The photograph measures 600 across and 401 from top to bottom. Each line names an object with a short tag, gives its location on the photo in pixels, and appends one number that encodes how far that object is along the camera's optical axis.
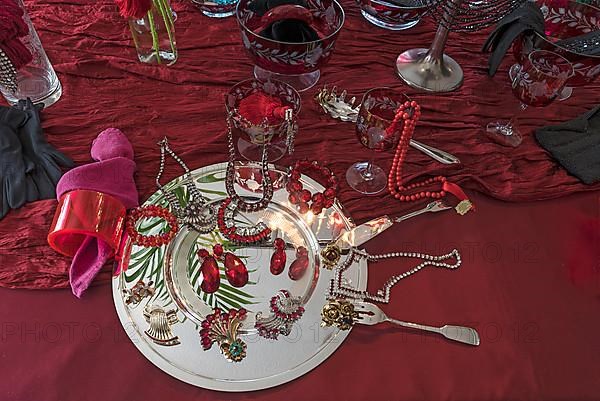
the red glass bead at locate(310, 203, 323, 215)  0.68
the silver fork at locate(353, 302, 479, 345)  0.59
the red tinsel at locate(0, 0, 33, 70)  0.68
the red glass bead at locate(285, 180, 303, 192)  0.71
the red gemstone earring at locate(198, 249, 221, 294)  0.61
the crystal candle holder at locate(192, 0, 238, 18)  0.92
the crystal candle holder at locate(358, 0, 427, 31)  0.91
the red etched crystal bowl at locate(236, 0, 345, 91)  0.75
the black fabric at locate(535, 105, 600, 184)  0.76
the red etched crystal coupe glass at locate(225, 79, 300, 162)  0.73
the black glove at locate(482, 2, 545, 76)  0.80
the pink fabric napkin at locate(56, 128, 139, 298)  0.60
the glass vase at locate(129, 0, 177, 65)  0.80
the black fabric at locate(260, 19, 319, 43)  0.75
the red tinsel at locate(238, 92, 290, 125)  0.74
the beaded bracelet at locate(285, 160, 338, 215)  0.69
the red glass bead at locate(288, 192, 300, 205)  0.69
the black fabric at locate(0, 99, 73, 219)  0.65
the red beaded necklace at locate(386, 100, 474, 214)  0.70
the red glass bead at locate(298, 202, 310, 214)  0.68
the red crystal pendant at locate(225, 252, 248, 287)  0.61
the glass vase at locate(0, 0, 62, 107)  0.74
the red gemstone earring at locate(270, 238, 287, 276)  0.62
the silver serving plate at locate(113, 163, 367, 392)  0.54
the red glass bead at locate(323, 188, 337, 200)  0.69
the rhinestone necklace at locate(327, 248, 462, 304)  0.61
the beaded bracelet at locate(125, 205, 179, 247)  0.63
